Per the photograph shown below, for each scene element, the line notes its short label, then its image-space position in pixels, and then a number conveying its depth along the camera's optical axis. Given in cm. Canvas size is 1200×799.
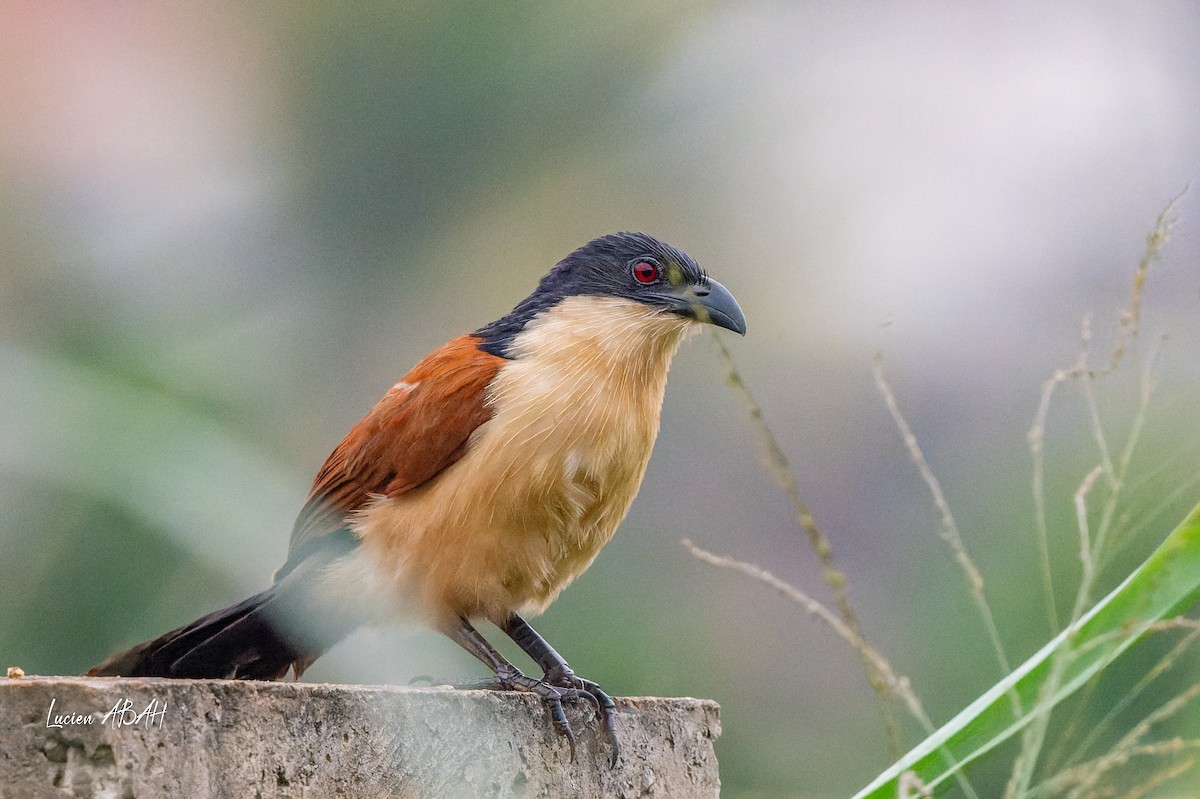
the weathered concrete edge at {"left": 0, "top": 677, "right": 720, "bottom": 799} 725
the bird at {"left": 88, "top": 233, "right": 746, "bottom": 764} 736
